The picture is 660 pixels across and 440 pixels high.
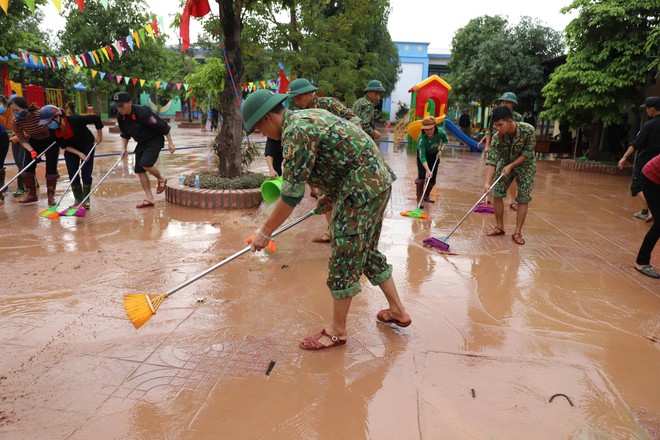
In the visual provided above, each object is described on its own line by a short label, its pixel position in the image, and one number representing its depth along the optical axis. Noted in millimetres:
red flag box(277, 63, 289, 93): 12772
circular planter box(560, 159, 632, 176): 11830
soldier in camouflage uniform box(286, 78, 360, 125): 4512
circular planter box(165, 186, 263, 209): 6656
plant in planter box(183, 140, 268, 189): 7008
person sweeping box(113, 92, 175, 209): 6234
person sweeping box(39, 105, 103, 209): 6117
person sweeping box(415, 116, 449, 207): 6812
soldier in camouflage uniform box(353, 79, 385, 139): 6156
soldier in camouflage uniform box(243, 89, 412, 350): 2486
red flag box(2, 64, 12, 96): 15195
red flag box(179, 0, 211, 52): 6953
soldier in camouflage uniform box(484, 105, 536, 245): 4996
